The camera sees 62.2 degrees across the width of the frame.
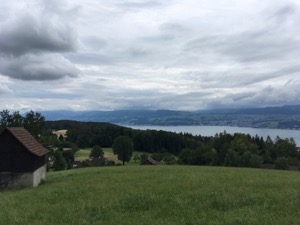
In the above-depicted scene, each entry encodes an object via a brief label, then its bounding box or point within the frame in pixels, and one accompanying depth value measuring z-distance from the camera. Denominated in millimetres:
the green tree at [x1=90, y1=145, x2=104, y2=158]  83069
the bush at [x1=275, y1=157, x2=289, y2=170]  54372
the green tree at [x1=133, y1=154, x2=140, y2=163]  83466
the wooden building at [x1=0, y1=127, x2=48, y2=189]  21463
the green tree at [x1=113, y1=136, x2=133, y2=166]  77027
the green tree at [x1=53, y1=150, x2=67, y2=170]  61368
